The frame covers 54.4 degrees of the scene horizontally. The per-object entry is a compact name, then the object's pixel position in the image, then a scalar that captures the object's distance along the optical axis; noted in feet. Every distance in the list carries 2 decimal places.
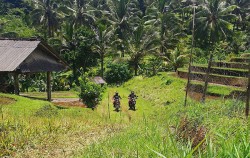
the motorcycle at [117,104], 44.13
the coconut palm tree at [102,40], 74.28
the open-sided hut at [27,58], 36.96
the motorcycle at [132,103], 45.17
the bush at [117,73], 75.06
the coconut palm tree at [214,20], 76.38
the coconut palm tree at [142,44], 72.10
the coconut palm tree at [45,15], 91.07
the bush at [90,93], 42.09
